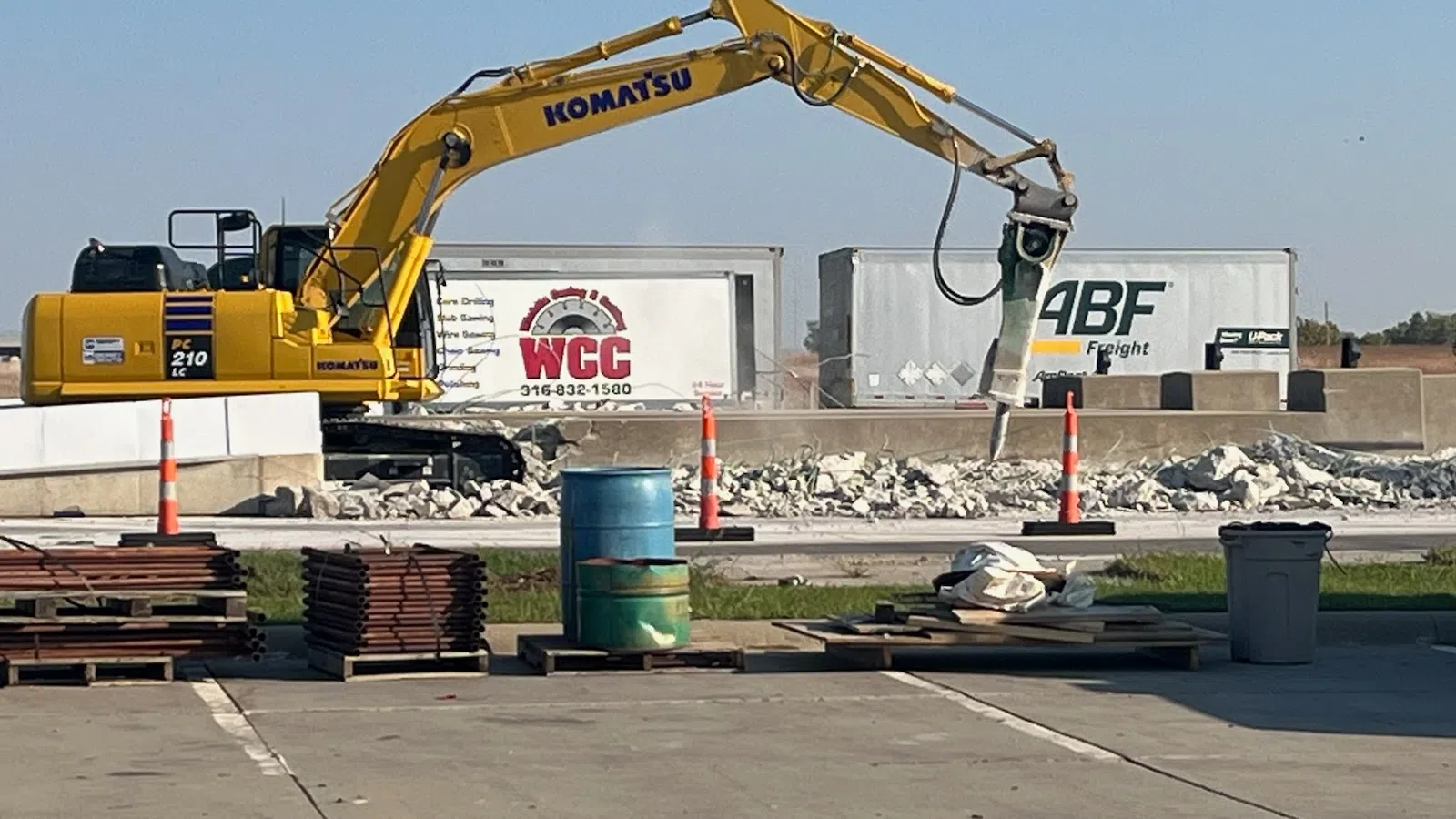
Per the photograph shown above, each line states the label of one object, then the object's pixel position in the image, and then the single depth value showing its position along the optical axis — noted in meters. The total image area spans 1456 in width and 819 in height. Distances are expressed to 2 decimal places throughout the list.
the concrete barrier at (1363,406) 30.92
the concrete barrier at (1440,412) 32.31
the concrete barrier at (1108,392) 34.84
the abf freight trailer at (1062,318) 44.28
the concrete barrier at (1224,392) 31.80
